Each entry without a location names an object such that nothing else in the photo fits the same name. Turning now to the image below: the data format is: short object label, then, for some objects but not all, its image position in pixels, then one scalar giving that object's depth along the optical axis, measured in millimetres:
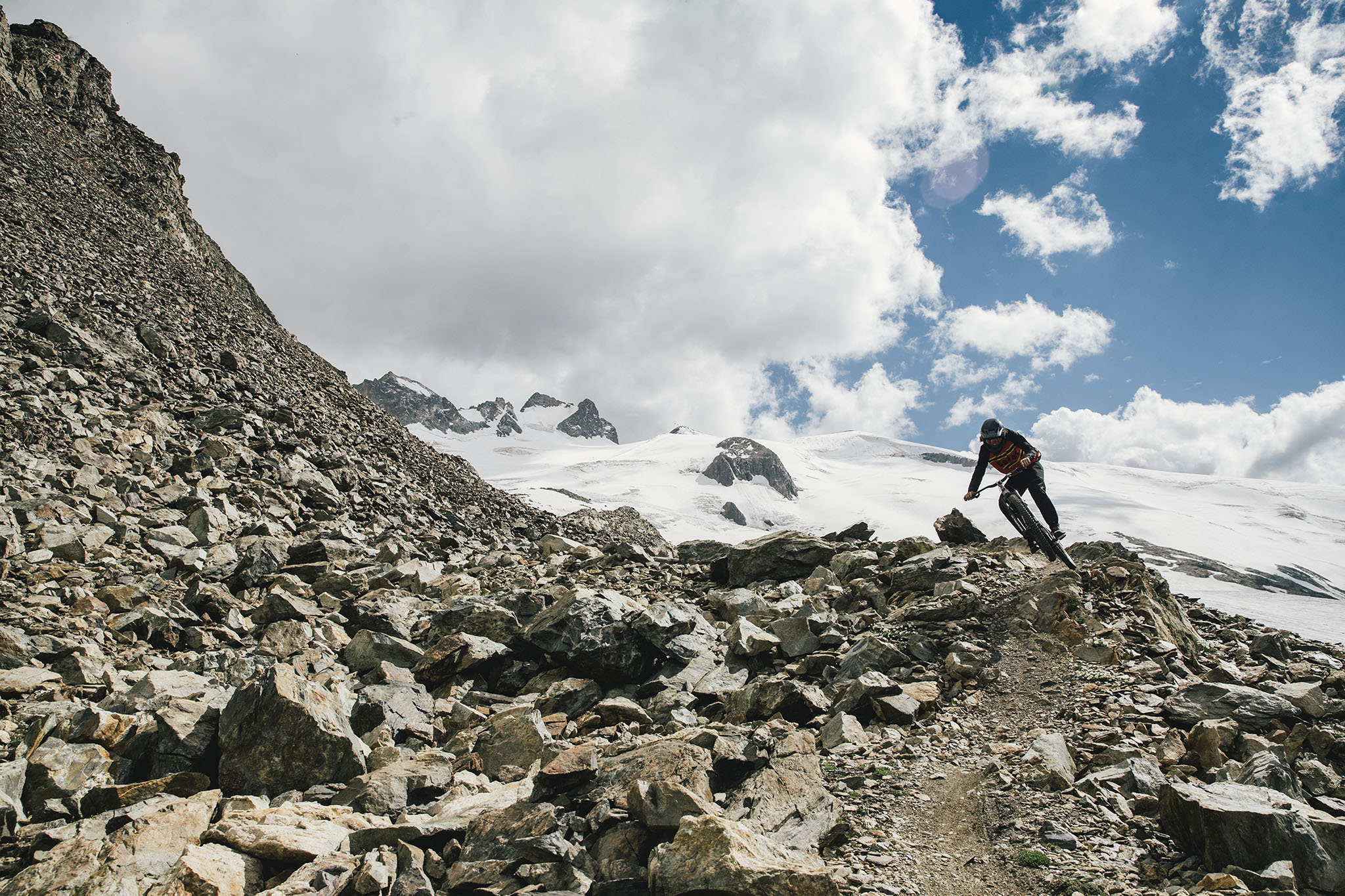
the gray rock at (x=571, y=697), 8438
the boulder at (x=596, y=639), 9172
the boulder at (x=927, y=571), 11156
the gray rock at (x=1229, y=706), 5957
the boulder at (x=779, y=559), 14445
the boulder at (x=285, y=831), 4320
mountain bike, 11844
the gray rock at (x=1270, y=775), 4695
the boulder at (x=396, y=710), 7133
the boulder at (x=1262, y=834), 3953
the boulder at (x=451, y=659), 9180
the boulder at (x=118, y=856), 4027
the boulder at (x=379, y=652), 9242
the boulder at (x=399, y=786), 5320
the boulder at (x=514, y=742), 6434
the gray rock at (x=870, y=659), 8289
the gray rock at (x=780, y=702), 7391
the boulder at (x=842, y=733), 6469
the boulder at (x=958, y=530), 15523
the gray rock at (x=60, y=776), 5074
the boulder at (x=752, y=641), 9484
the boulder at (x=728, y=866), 3732
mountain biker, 11766
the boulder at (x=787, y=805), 4805
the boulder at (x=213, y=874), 3834
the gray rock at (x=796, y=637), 9359
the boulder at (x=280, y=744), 5684
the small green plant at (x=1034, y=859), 4375
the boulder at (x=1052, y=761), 5215
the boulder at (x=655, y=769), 4977
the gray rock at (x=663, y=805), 4430
